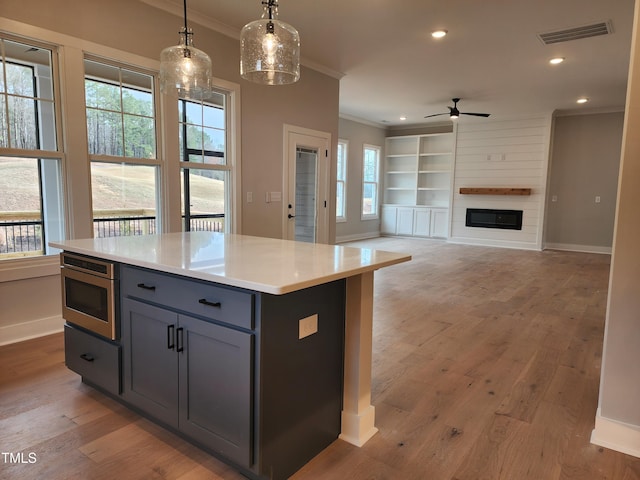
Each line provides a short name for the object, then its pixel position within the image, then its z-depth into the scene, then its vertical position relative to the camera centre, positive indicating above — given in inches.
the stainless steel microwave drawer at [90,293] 82.7 -21.3
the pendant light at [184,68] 93.6 +28.8
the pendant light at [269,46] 79.0 +29.1
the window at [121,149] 134.9 +15.1
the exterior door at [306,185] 205.3 +6.0
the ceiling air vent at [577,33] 158.9 +67.2
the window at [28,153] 117.9 +11.1
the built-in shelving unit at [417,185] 392.5 +13.3
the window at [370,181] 396.0 +16.0
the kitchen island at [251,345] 61.8 -25.2
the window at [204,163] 161.6 +12.5
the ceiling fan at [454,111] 282.0 +60.3
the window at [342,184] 360.5 +11.4
